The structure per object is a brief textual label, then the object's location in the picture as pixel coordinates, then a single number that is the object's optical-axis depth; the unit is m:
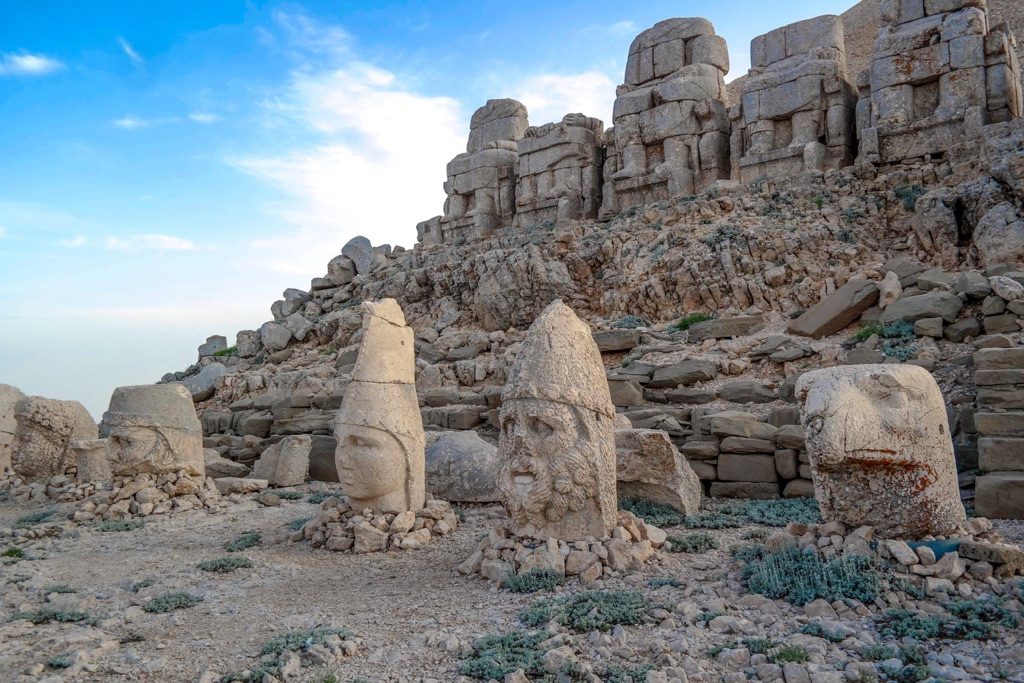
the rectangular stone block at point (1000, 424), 6.39
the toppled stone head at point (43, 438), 10.24
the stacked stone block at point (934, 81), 14.52
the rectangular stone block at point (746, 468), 7.65
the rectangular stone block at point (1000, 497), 5.82
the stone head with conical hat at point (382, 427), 6.42
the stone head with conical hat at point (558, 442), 5.16
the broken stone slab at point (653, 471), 6.95
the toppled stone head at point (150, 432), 8.24
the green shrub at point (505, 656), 3.49
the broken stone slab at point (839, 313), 11.53
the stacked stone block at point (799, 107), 16.31
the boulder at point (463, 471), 7.95
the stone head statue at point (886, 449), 4.39
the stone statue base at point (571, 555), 4.92
